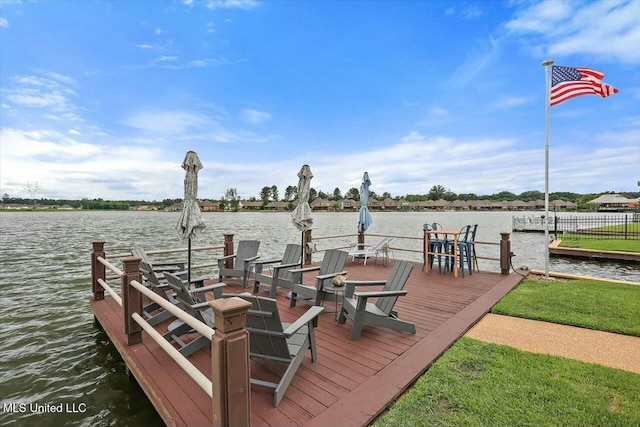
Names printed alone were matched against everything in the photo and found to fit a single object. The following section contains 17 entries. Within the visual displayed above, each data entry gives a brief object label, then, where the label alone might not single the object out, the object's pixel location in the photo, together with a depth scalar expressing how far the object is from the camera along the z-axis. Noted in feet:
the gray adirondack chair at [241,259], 20.11
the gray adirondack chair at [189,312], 9.91
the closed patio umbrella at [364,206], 30.63
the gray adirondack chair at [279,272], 17.53
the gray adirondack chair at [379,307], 11.75
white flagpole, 21.15
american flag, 20.65
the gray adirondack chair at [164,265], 17.07
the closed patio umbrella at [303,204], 21.75
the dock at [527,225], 87.05
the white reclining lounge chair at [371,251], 28.14
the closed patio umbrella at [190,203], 16.24
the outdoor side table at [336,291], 14.45
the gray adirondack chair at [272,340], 7.87
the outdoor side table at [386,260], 28.59
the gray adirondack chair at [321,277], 14.42
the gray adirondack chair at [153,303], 13.03
